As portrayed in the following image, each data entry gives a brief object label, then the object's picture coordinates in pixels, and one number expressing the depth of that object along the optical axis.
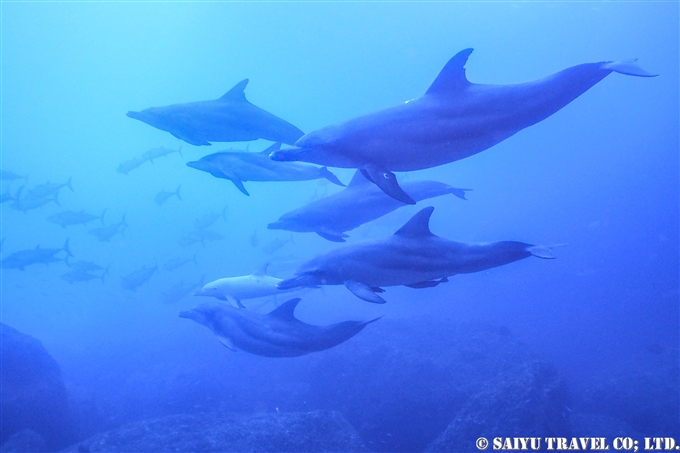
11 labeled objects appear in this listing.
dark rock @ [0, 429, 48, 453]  9.02
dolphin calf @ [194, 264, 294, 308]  7.42
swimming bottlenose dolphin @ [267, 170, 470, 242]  4.62
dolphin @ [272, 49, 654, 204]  2.75
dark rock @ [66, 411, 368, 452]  7.83
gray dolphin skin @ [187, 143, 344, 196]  5.52
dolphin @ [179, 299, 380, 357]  5.08
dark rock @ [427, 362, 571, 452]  7.54
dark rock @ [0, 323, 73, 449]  10.43
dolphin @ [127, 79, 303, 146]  4.62
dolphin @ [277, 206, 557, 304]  3.54
